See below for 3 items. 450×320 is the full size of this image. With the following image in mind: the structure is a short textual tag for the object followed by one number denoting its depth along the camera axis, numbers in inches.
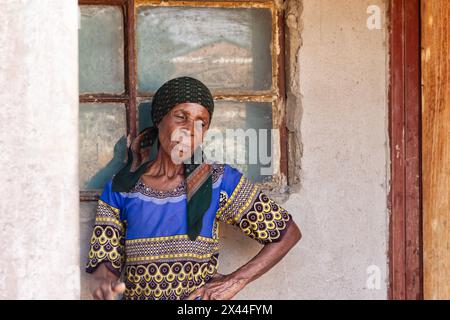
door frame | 151.3
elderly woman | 130.0
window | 149.5
